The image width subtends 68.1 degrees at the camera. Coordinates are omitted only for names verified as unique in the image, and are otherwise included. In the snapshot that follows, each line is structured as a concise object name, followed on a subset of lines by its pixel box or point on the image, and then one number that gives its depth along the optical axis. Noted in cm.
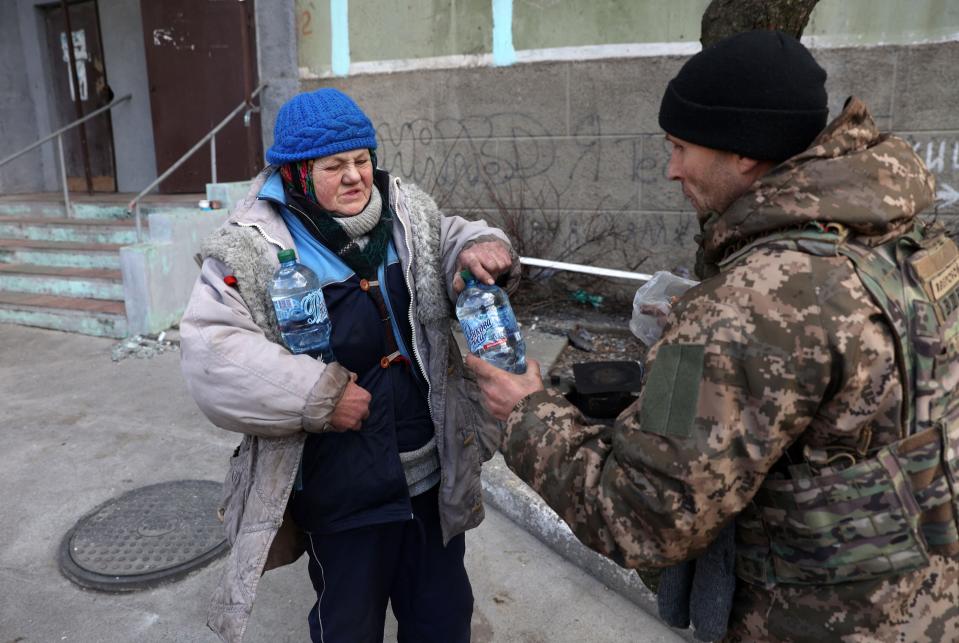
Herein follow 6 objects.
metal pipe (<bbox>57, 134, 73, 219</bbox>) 642
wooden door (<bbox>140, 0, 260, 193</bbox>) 702
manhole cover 288
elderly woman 173
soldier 111
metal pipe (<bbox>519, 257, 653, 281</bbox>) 500
